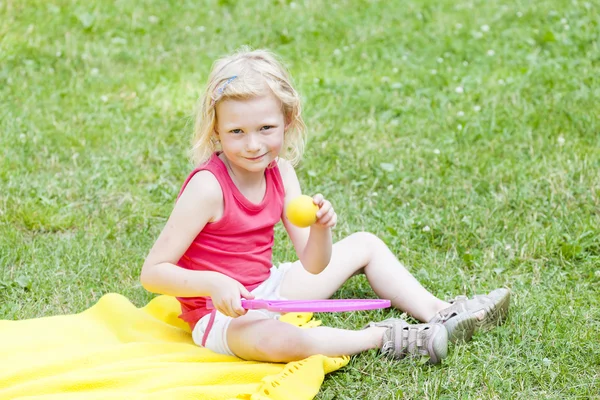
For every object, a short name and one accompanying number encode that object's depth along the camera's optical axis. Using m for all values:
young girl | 4.69
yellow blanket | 4.46
